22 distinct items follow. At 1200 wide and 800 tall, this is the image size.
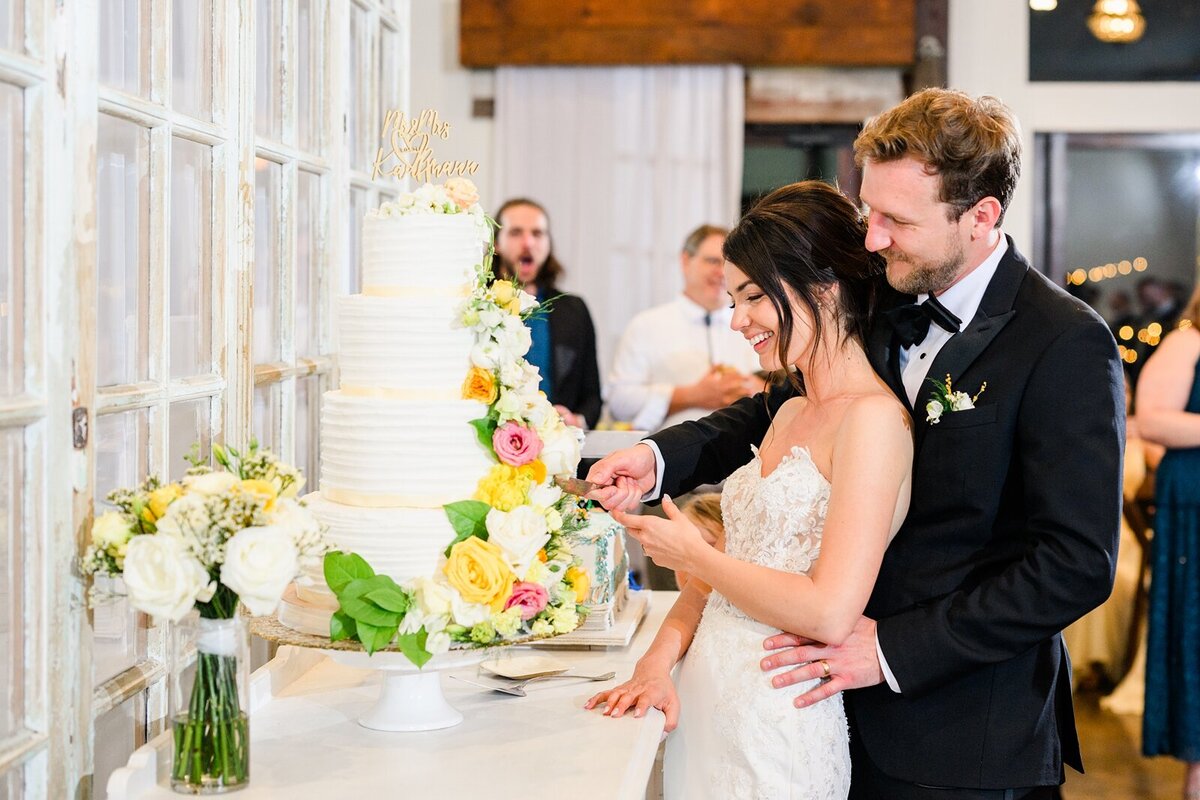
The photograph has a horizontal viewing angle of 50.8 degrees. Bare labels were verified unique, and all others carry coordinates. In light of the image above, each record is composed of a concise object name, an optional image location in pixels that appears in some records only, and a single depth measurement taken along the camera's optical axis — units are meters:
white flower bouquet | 1.47
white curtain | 6.22
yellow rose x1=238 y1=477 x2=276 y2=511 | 1.54
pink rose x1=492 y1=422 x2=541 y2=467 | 1.85
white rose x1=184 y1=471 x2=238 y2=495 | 1.52
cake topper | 1.99
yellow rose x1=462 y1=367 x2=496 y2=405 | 1.87
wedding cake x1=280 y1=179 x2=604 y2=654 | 1.82
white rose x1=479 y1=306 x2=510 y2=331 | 1.86
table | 1.65
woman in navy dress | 3.87
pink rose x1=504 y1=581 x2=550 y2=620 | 1.77
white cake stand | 1.90
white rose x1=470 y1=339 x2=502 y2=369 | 1.87
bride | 1.85
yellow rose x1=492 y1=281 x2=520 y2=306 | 1.89
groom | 1.78
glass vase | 1.56
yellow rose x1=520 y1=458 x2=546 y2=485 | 1.88
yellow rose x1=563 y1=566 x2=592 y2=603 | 1.92
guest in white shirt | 4.99
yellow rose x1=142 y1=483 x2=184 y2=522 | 1.53
